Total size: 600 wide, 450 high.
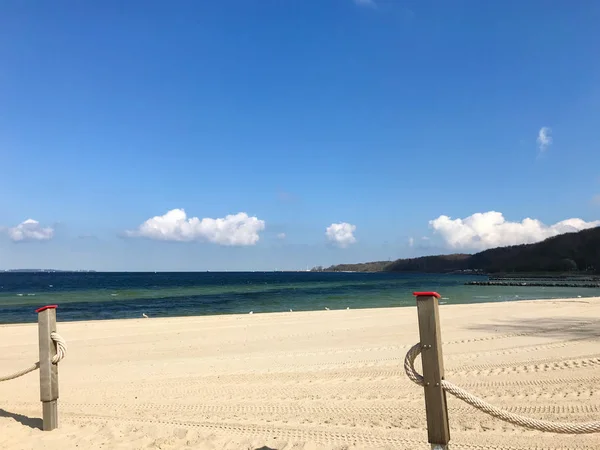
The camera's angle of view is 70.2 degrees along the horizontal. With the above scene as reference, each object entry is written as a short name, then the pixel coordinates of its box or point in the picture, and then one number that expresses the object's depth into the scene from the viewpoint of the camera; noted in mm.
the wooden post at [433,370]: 3312
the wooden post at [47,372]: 5289
